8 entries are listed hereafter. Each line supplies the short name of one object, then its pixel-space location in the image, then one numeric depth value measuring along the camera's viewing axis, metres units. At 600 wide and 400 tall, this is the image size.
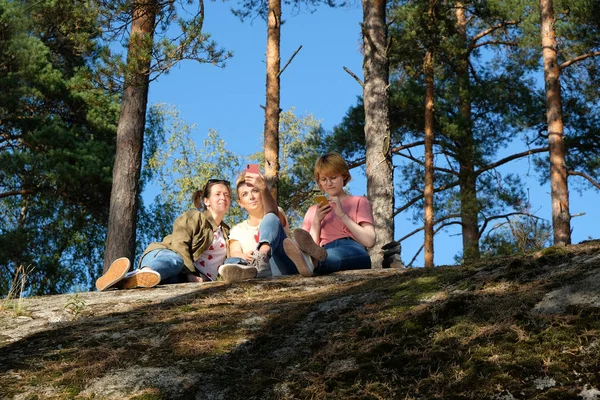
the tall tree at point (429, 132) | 16.38
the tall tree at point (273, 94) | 12.31
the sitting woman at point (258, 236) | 6.25
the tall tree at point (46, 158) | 18.58
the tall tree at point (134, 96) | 10.09
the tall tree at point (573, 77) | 14.65
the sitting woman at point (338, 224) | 6.35
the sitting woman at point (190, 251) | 6.35
